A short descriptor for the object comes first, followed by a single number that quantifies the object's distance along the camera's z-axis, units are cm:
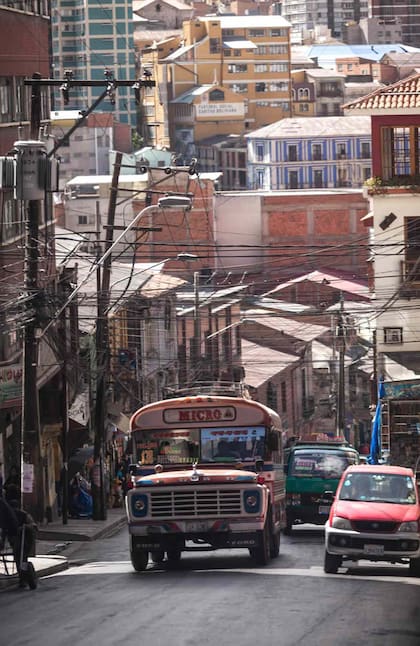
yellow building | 19475
